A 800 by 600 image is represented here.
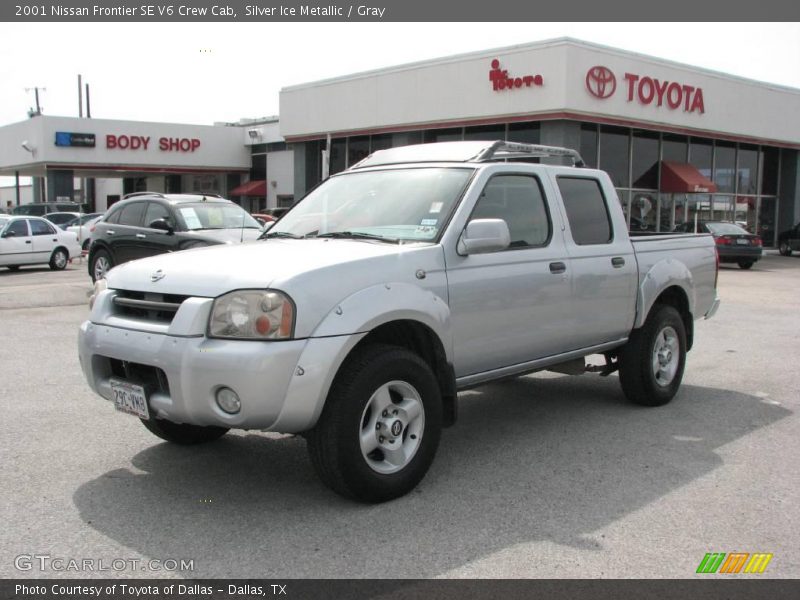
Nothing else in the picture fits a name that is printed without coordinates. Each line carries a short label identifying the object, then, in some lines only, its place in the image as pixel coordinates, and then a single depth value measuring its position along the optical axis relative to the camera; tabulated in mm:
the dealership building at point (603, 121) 24094
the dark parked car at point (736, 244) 23188
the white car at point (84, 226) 25403
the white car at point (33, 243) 20531
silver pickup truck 3949
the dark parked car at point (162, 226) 12758
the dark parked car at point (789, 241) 30781
